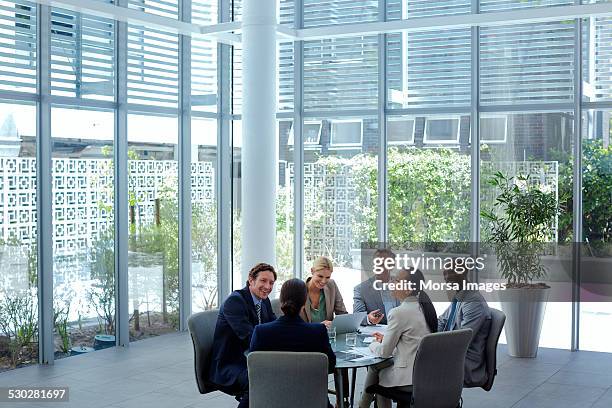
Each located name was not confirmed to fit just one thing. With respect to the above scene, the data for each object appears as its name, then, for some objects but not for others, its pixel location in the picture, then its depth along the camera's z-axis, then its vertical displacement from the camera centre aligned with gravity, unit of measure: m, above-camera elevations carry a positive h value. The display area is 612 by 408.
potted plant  9.11 -0.70
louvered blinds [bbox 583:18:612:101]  9.23 +1.30
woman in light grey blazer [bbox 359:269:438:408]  5.64 -0.99
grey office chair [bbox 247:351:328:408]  4.93 -1.13
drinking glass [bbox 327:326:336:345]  6.16 -1.08
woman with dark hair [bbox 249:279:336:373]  5.14 -0.91
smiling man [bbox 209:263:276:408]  5.73 -1.07
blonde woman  6.89 -0.92
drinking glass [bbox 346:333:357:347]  6.10 -1.11
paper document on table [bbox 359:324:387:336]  6.54 -1.13
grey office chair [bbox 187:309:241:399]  5.89 -1.16
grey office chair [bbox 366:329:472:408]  5.43 -1.20
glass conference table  5.47 -1.14
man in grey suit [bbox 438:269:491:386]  6.25 -1.03
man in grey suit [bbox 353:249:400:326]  7.28 -0.96
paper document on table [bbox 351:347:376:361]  5.70 -1.13
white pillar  8.98 +0.52
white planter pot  9.08 -1.44
